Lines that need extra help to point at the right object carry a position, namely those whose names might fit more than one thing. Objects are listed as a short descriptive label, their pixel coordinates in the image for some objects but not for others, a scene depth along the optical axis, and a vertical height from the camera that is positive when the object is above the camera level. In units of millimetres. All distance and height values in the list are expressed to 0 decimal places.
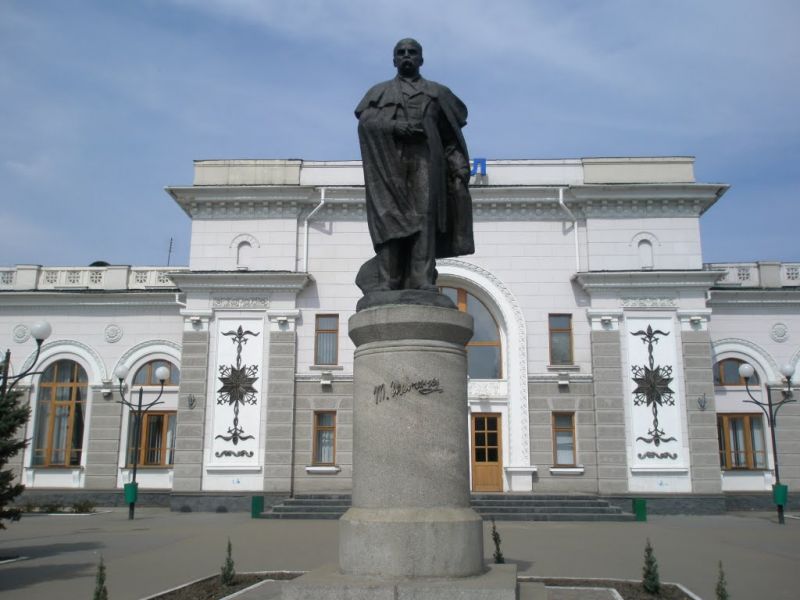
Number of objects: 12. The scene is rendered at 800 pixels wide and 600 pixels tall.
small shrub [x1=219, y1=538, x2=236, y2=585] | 9469 -1602
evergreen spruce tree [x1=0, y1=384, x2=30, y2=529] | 11492 +92
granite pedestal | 6113 -222
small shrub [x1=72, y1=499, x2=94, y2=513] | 23328 -1865
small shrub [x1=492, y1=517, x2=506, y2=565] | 9516 -1359
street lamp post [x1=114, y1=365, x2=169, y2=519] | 21000 +580
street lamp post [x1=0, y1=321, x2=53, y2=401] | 13270 +2183
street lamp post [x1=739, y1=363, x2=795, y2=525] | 19906 +1417
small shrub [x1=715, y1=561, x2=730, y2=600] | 6422 -1237
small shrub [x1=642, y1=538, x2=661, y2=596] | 8930 -1546
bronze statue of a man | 7535 +2896
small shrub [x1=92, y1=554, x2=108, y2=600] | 6211 -1208
